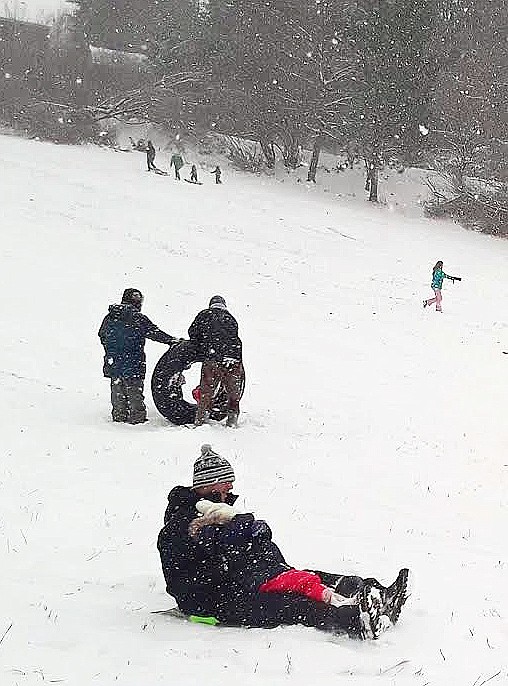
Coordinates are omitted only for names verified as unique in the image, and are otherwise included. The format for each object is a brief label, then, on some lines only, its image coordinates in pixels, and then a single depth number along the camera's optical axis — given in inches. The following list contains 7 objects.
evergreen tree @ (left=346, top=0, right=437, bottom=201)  1638.8
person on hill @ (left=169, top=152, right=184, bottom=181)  1492.4
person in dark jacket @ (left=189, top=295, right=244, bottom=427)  427.2
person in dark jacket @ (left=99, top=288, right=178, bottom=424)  434.3
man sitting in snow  201.2
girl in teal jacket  852.6
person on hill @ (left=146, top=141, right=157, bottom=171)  1503.4
